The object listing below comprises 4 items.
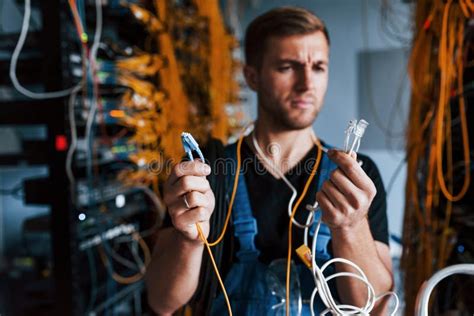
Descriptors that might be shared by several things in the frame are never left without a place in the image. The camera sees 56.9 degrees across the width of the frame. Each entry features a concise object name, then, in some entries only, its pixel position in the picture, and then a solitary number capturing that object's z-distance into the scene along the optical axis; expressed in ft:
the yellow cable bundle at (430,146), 3.34
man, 1.64
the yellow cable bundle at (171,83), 4.72
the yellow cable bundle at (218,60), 5.76
